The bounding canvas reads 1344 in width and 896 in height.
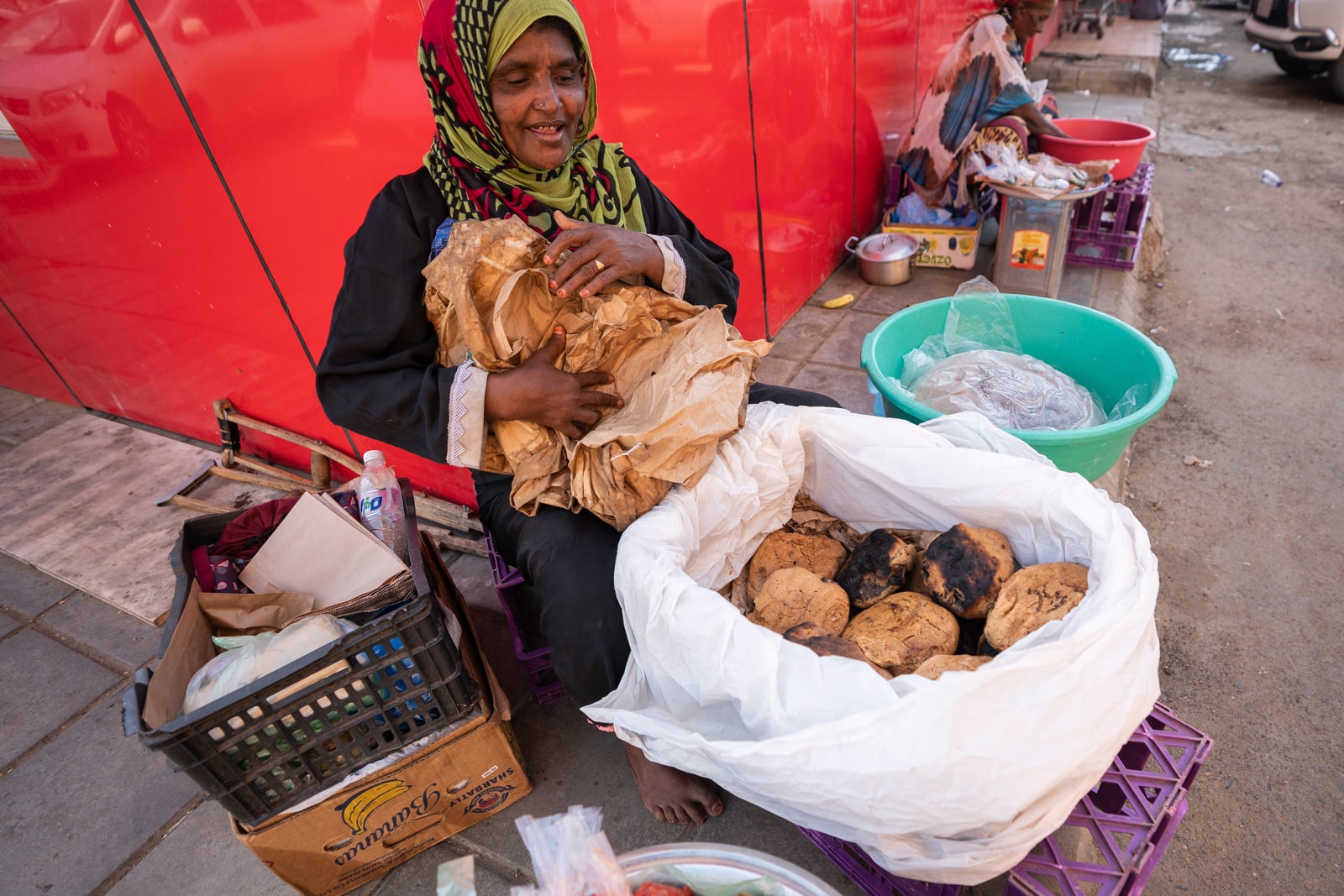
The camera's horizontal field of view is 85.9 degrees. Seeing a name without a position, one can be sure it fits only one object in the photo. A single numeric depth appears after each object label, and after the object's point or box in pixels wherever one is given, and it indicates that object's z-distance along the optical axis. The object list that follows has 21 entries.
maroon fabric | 1.84
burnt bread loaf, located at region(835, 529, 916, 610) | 1.61
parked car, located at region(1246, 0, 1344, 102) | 6.71
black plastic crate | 1.35
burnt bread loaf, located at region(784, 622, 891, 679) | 1.31
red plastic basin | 3.81
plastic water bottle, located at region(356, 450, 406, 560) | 1.86
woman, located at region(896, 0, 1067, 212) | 3.87
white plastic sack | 1.05
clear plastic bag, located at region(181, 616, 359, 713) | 1.43
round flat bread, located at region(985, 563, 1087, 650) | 1.35
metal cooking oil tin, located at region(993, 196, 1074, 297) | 3.57
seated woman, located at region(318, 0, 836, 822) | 1.55
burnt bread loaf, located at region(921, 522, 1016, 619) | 1.49
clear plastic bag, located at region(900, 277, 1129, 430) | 2.17
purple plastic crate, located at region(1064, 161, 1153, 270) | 3.81
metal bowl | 1.25
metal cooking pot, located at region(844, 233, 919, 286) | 4.09
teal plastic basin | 1.88
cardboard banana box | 1.54
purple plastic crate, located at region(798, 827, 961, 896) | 1.31
